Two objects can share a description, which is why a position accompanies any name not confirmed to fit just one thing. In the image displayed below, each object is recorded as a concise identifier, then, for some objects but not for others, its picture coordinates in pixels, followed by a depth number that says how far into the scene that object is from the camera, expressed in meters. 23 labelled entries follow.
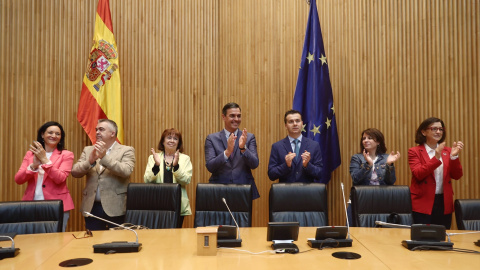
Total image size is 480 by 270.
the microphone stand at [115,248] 2.02
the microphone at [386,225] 2.61
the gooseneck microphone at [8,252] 1.91
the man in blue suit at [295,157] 3.42
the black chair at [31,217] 2.52
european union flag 4.16
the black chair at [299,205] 2.87
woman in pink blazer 3.21
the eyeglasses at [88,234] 2.39
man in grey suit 3.38
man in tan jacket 3.25
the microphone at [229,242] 2.14
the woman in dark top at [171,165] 3.46
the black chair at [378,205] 2.83
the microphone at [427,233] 2.15
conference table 1.81
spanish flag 4.04
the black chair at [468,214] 2.64
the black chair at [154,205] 2.93
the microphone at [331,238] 2.13
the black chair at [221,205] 2.93
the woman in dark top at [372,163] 3.35
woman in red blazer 3.37
